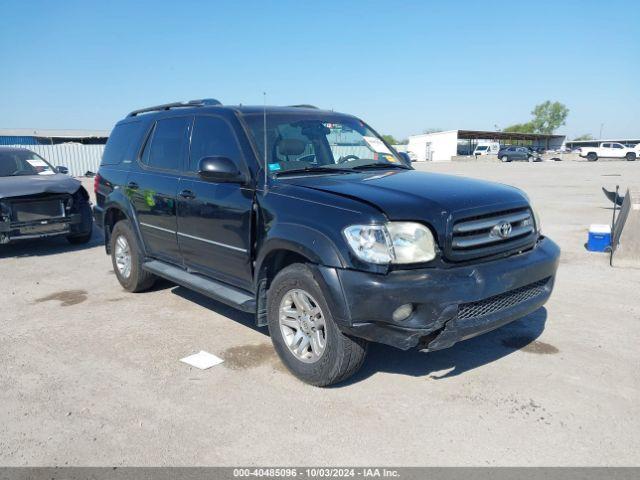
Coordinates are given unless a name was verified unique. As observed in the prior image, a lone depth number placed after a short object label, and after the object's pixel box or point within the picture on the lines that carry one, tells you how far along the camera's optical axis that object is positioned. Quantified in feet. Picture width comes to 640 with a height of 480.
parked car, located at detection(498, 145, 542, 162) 178.09
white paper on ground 13.76
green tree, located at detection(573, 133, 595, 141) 402.44
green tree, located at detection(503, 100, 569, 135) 344.90
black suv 10.69
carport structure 228.43
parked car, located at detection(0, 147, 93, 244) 27.20
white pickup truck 166.40
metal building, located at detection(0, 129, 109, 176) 92.47
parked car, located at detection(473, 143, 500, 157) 211.61
